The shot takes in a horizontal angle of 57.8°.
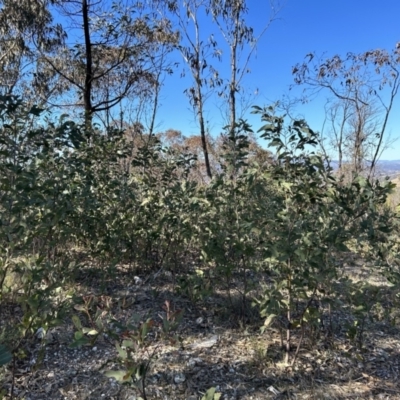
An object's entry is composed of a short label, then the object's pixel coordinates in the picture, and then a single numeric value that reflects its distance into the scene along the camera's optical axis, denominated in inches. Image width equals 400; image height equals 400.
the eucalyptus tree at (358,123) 327.3
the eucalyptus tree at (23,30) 362.0
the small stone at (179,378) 74.0
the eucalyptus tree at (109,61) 372.8
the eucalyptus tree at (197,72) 459.8
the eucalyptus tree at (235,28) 453.1
